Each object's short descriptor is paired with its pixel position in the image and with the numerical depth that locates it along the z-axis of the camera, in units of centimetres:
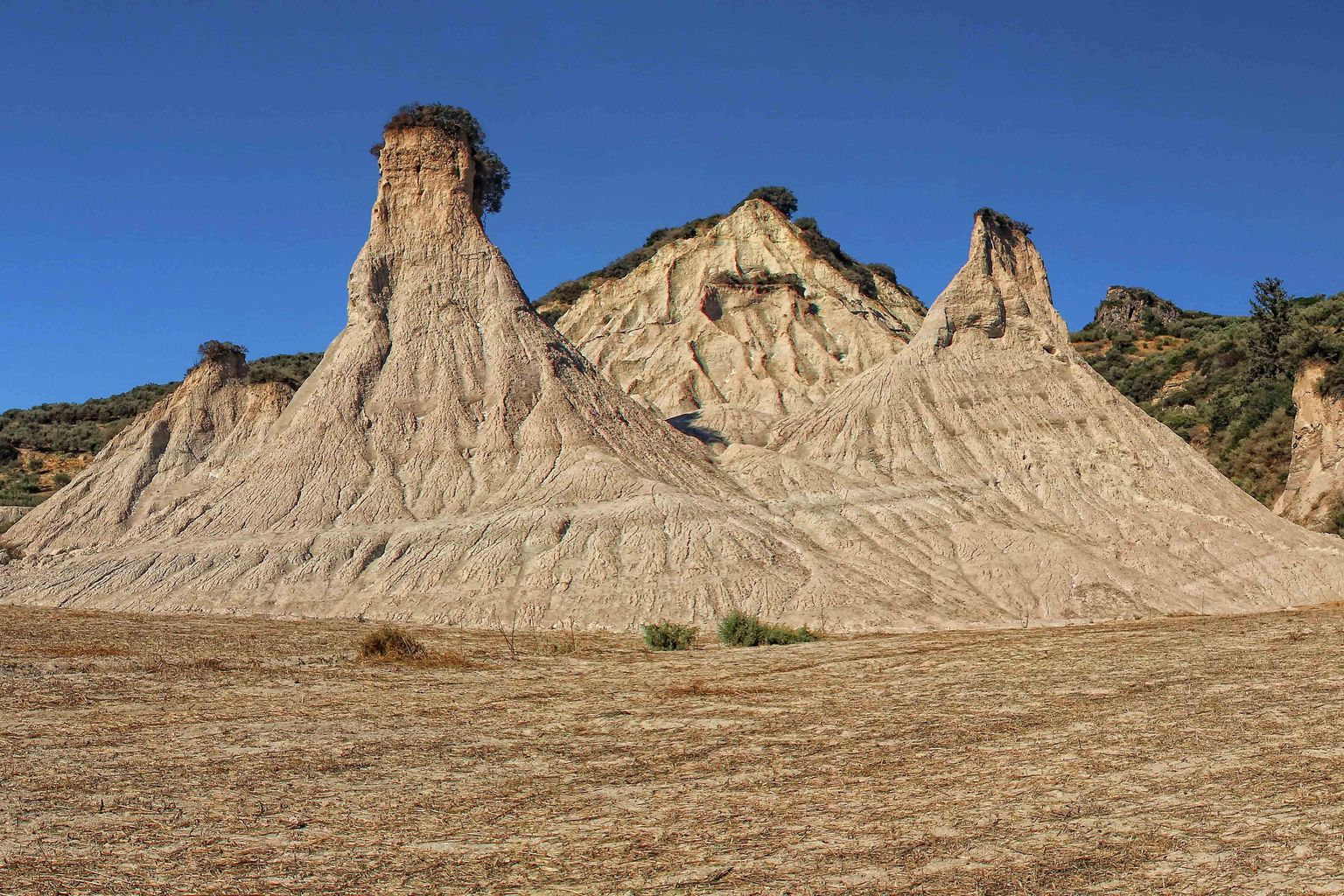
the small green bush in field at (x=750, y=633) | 2255
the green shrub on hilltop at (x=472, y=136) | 4406
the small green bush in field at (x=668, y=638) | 2195
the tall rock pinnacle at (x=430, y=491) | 2966
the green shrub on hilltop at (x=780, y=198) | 7275
